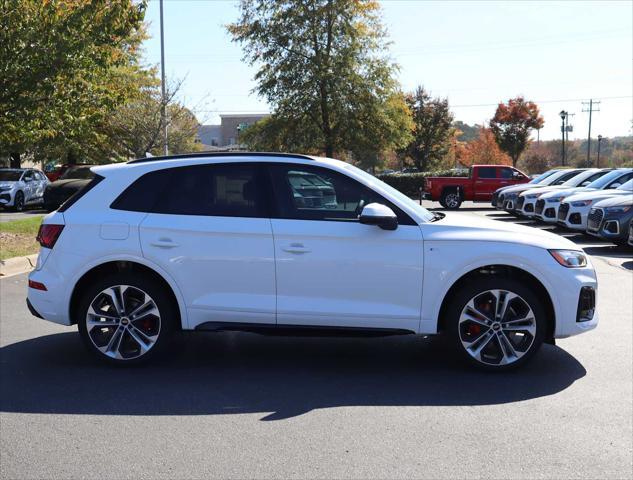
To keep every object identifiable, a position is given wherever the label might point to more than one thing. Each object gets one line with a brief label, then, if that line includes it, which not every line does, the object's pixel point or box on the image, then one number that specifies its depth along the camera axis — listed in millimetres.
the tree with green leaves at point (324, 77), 35156
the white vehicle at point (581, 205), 16641
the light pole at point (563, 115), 45956
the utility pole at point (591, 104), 81850
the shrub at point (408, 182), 39719
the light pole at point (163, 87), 29259
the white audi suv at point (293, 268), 5656
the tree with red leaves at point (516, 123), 61062
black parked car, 23359
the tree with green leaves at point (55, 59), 12586
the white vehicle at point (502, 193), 25038
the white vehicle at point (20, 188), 24984
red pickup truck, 28750
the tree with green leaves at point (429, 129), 58750
